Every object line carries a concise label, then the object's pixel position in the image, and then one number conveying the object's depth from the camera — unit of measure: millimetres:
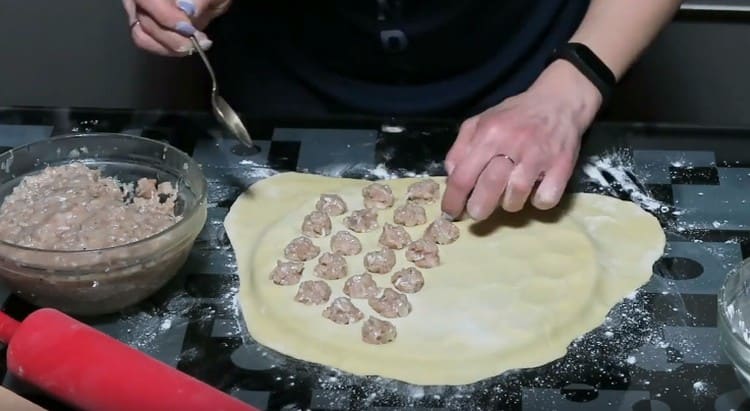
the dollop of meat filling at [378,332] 956
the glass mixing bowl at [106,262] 935
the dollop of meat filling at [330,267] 1034
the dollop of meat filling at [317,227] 1099
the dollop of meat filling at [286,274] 1034
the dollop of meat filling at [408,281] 1015
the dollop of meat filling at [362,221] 1105
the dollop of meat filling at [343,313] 984
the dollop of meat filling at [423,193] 1146
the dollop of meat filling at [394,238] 1076
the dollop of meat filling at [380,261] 1041
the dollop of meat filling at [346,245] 1070
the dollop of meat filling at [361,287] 1012
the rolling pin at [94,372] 817
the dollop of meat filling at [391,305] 986
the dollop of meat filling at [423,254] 1050
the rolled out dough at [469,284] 945
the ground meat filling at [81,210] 999
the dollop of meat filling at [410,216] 1112
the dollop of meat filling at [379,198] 1139
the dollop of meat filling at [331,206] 1130
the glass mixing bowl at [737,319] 846
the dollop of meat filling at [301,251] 1064
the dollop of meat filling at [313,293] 1008
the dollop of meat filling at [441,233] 1084
